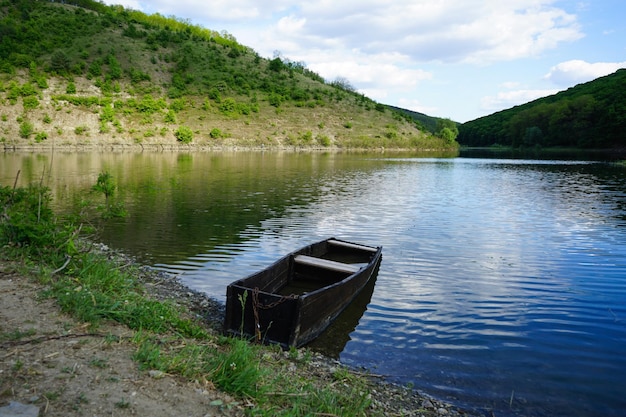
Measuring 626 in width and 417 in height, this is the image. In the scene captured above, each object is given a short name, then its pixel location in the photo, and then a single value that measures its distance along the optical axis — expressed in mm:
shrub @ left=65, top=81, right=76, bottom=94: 94500
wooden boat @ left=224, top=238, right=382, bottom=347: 8945
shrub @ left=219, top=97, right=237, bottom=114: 108688
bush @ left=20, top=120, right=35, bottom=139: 78750
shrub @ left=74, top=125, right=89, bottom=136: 85125
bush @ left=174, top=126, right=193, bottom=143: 92988
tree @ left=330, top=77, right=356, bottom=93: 170838
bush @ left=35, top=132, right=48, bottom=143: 78875
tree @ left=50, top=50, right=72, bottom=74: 100562
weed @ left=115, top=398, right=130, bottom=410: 5039
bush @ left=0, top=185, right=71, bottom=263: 10234
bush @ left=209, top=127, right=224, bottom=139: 98250
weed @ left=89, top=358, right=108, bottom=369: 5906
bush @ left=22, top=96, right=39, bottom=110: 84938
